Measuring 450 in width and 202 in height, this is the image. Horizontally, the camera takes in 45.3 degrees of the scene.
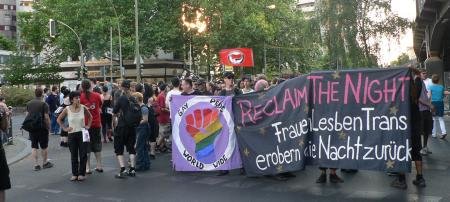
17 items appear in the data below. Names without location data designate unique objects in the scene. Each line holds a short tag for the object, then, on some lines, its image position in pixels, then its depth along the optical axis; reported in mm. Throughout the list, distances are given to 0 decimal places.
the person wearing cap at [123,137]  9594
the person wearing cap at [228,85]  10516
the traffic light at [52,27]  34062
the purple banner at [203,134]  9234
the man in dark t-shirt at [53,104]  18006
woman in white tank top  9430
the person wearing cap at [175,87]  11641
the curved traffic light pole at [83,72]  39612
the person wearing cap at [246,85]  10888
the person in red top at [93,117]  10117
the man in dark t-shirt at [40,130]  10664
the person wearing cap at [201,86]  11352
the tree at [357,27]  32969
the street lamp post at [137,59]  33938
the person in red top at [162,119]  12375
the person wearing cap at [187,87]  10312
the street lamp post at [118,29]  42506
